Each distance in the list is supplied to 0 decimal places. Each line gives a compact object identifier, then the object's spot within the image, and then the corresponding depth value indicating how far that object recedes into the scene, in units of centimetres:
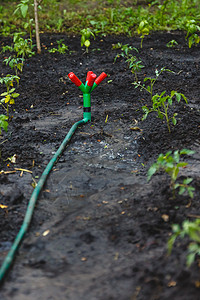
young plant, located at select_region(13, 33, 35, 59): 520
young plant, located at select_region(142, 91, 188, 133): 307
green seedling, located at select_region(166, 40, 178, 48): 581
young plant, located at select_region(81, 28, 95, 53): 551
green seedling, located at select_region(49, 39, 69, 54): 570
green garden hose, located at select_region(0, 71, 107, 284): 203
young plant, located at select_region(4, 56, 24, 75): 454
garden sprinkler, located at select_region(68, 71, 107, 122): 359
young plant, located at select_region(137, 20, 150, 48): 567
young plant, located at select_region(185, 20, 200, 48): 554
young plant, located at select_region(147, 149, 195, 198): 221
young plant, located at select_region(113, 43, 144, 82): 444
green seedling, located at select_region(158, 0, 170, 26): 681
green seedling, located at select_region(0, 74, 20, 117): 354
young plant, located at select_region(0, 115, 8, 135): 287
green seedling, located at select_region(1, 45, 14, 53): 547
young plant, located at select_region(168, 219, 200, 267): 153
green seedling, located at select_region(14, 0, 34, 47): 514
